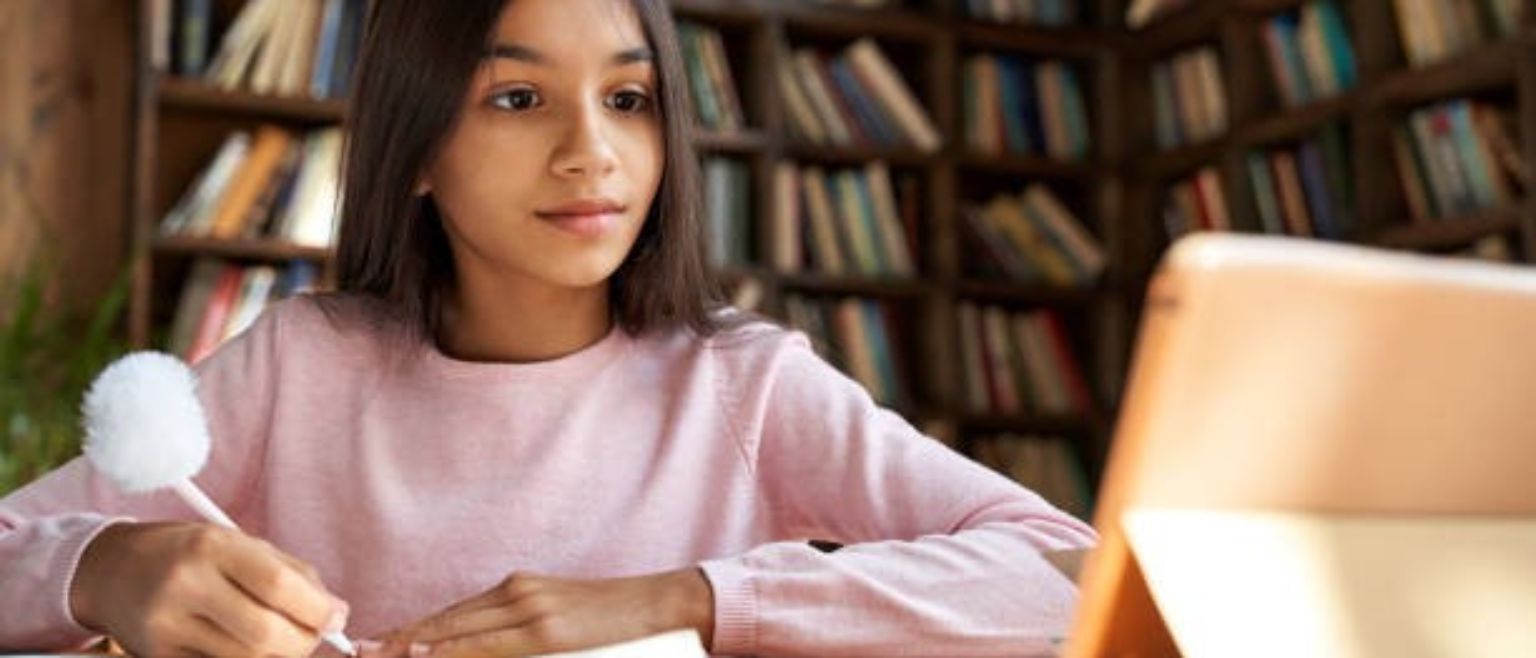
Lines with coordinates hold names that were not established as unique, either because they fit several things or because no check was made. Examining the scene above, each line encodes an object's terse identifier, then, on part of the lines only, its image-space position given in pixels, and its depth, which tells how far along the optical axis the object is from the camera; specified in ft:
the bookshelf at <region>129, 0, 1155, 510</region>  12.22
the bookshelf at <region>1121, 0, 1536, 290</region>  10.62
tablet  1.65
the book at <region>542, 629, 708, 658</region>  2.13
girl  3.72
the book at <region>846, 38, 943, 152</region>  13.62
